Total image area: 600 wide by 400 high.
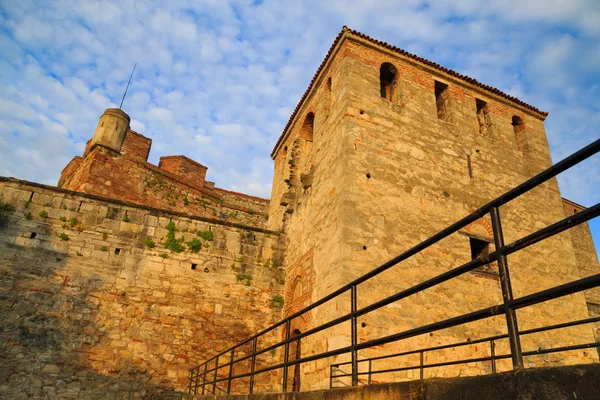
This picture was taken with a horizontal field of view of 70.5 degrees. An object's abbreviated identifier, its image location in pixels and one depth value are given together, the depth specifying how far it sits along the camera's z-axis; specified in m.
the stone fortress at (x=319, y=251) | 8.65
